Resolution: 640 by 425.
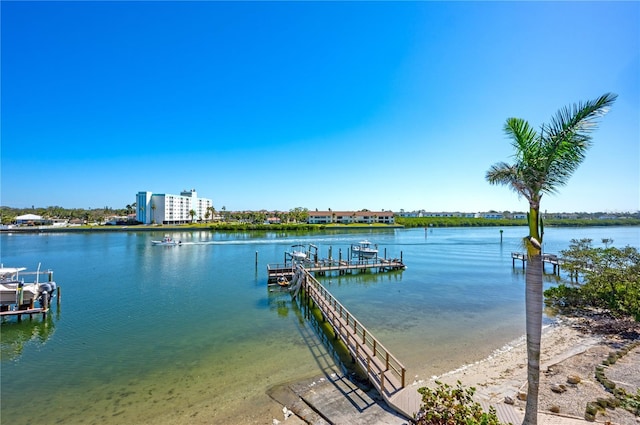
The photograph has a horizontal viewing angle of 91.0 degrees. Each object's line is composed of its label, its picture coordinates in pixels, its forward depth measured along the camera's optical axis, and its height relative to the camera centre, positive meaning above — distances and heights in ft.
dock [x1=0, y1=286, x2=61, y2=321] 65.66 -20.40
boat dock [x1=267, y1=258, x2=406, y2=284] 120.06 -19.25
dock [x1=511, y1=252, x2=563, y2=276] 123.95 -16.94
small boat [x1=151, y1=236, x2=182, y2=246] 208.29 -17.35
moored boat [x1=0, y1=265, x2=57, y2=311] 67.31 -16.68
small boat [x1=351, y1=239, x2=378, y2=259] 158.20 -17.04
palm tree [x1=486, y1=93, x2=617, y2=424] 19.26 +3.04
